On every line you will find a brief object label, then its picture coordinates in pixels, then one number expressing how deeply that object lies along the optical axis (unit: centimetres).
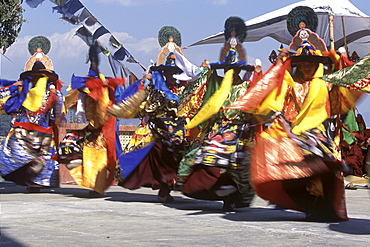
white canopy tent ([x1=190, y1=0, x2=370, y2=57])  1410
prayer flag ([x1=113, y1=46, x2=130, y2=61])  1128
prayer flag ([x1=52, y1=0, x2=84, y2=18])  1105
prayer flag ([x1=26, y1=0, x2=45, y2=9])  1077
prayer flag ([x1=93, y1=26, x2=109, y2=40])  1112
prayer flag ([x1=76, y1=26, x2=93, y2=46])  1083
